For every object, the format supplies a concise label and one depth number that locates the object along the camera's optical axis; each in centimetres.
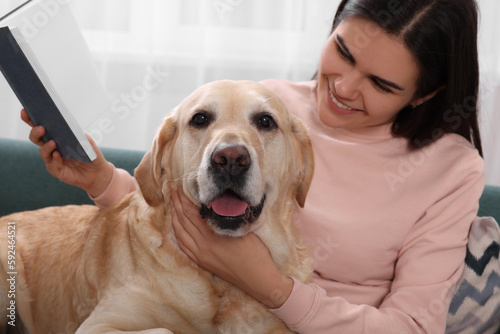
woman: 97
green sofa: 129
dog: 94
